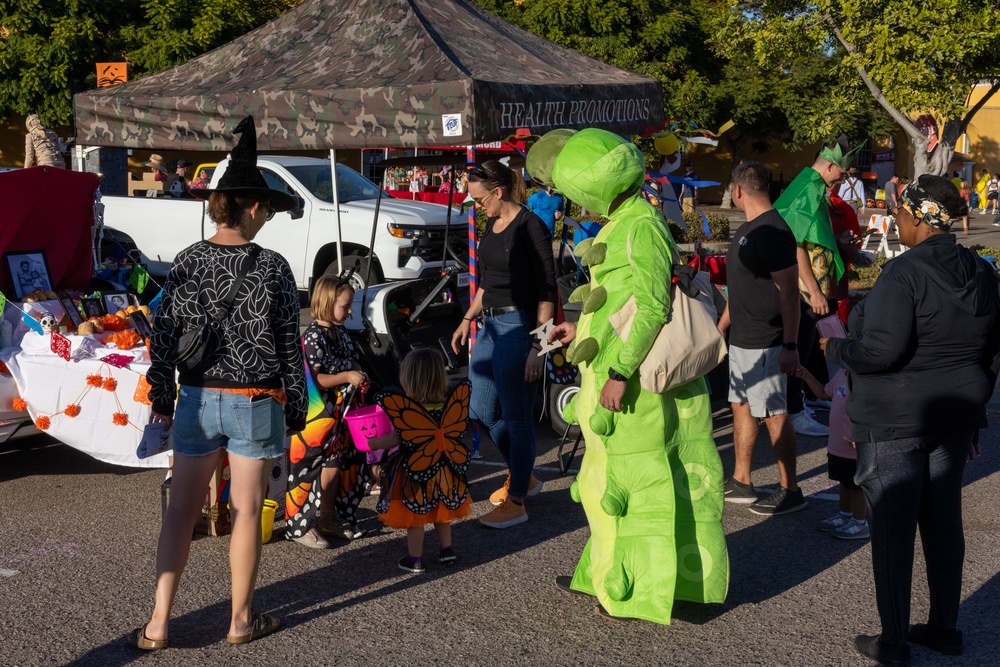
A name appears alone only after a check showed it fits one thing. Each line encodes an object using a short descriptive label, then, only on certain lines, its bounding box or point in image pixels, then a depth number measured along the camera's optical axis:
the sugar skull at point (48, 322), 6.25
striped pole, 7.16
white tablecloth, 5.86
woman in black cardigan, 5.55
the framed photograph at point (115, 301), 6.90
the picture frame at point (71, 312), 6.48
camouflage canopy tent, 6.78
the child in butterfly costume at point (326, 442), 5.28
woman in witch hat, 3.88
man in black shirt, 5.66
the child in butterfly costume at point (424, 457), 4.90
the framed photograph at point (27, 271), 6.54
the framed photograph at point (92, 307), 6.75
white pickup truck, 12.65
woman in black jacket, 3.70
